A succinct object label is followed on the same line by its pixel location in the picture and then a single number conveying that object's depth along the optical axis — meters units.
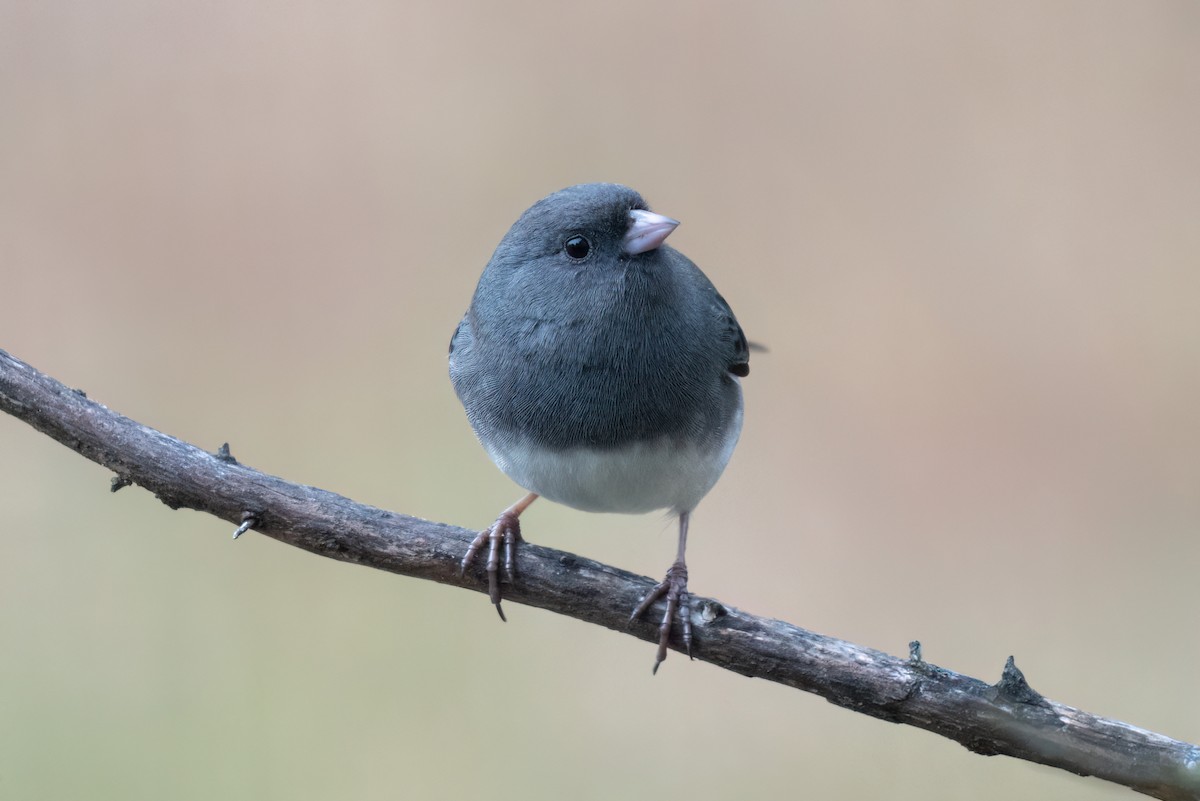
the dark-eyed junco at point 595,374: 4.09
